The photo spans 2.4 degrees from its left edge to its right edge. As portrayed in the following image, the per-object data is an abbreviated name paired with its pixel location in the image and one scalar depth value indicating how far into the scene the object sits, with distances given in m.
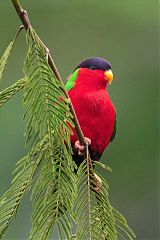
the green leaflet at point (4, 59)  3.58
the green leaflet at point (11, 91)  3.67
